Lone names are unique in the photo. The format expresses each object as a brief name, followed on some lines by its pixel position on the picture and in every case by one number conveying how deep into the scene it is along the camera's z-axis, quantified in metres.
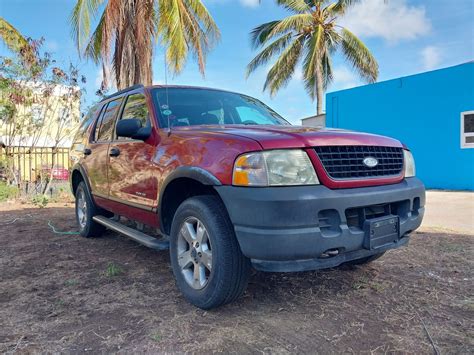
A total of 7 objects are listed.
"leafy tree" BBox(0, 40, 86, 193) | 9.78
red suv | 2.29
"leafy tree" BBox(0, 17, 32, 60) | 9.91
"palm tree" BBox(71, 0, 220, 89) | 9.95
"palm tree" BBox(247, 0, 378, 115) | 18.08
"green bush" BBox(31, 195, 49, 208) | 8.51
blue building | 11.34
